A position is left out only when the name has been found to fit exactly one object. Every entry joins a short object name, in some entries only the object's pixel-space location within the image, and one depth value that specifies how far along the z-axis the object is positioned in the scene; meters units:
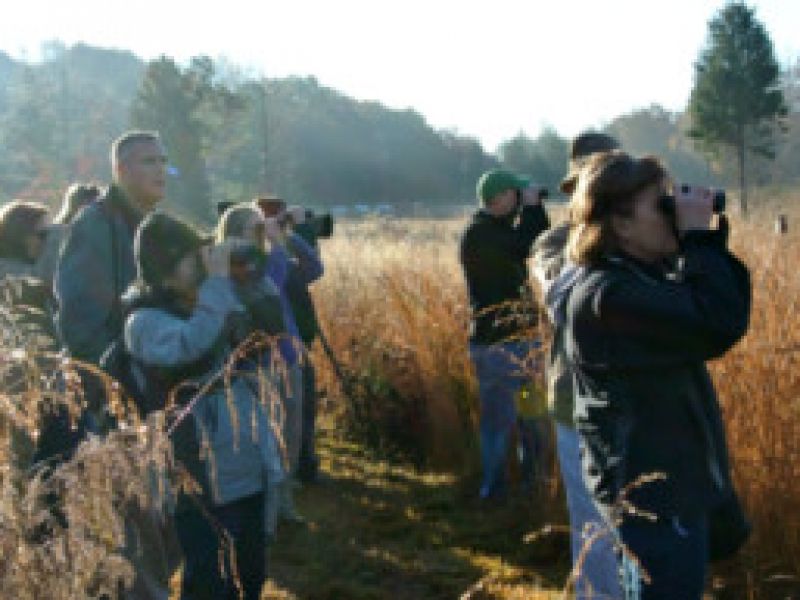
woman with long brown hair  1.96
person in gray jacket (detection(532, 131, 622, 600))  2.60
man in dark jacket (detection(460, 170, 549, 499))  4.51
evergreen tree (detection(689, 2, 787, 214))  29.28
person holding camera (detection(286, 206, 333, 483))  5.27
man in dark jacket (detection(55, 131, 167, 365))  3.17
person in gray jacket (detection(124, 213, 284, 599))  2.65
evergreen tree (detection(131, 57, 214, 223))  26.44
